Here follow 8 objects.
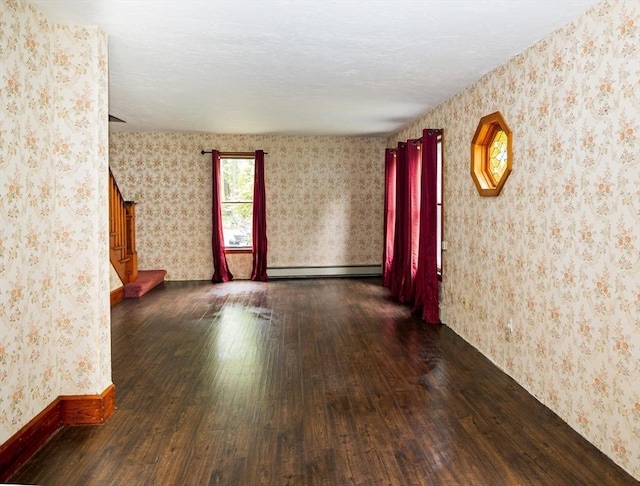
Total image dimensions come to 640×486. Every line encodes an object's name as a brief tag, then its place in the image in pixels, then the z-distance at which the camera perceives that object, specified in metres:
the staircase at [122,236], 6.65
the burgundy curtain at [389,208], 7.66
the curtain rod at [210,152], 8.35
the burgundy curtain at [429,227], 5.52
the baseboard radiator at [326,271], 8.70
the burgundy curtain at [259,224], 8.38
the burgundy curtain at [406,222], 6.35
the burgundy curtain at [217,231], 8.23
